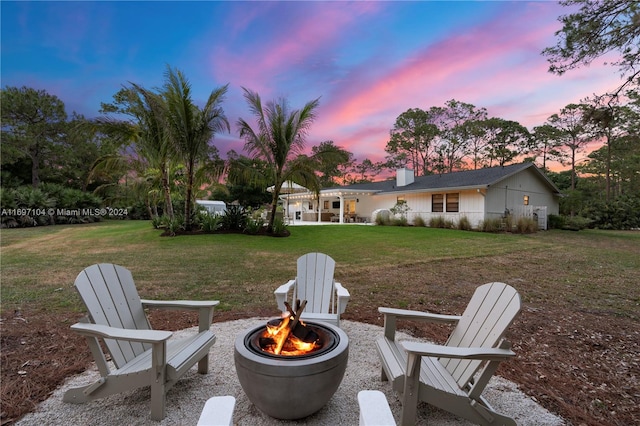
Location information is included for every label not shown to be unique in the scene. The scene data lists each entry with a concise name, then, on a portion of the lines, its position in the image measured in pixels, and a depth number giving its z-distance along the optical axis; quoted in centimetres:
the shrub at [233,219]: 1320
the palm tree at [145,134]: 1120
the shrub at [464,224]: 1585
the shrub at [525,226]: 1495
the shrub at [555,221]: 1789
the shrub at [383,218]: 1905
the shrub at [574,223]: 1780
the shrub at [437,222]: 1692
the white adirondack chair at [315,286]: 321
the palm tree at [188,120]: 1104
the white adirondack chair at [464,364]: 177
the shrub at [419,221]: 1791
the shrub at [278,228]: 1314
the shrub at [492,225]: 1503
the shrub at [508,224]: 1537
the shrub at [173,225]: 1231
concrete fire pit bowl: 170
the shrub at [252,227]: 1307
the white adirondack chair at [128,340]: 189
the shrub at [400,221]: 1823
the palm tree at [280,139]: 1229
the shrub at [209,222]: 1273
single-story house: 1648
